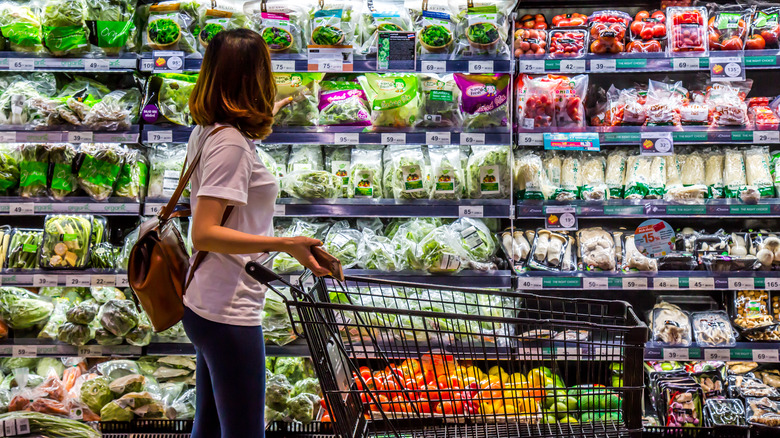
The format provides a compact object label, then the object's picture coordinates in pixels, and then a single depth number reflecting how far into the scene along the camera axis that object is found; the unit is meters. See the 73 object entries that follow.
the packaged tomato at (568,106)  3.19
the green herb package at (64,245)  3.03
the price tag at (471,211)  2.99
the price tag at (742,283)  3.04
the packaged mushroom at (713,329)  3.10
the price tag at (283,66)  2.98
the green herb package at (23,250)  3.08
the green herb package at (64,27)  3.03
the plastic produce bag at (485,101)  3.04
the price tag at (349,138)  2.98
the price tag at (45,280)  3.01
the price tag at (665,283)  3.05
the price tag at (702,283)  3.04
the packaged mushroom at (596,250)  3.15
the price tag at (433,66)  2.94
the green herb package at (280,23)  3.03
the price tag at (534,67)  3.03
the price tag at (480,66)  2.94
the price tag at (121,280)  3.01
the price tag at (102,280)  3.02
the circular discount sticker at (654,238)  3.20
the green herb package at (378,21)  3.10
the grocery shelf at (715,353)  3.04
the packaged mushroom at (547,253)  3.18
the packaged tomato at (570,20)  3.35
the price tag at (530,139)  3.07
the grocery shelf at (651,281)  3.03
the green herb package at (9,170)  3.12
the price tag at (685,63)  3.03
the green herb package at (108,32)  3.05
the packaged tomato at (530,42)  3.23
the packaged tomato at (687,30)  3.12
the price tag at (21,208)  3.04
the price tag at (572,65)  3.02
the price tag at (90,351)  3.00
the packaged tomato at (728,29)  3.17
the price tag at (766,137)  3.03
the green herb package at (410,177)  3.09
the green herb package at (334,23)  3.02
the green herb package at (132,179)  3.12
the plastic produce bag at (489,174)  3.12
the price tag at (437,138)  2.98
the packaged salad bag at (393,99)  3.02
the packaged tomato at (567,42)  3.16
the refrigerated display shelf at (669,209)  3.05
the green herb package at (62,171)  3.10
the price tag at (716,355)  3.04
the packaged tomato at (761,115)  3.17
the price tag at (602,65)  3.04
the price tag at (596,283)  3.05
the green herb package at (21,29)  3.06
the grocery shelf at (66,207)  3.04
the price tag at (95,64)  3.01
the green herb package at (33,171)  3.10
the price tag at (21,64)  3.02
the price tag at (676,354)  3.03
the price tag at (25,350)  3.02
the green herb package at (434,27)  3.05
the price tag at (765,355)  3.05
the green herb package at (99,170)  3.08
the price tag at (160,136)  3.01
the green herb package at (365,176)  3.15
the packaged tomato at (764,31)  3.16
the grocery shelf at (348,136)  2.98
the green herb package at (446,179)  3.10
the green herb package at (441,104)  3.07
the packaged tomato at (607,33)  3.10
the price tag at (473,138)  2.97
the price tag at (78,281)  3.01
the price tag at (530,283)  3.02
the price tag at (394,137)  2.99
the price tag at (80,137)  3.00
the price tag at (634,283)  3.04
